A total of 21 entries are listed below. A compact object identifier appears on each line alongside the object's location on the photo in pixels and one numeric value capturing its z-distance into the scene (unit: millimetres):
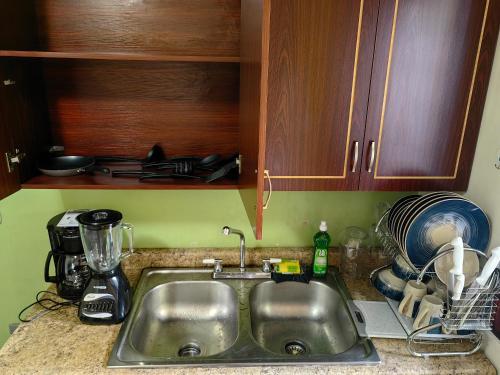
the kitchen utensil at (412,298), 1224
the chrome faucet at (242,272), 1507
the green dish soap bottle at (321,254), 1504
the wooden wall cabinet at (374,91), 1037
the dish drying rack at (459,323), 1067
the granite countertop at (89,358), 1060
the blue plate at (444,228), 1167
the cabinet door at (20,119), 1103
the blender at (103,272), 1222
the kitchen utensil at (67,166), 1246
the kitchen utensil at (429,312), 1137
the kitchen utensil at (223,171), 1229
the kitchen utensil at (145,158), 1379
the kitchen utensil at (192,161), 1334
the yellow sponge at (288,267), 1512
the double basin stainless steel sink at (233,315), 1329
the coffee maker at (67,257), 1291
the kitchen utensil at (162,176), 1255
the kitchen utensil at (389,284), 1363
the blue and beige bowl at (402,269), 1337
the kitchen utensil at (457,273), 998
